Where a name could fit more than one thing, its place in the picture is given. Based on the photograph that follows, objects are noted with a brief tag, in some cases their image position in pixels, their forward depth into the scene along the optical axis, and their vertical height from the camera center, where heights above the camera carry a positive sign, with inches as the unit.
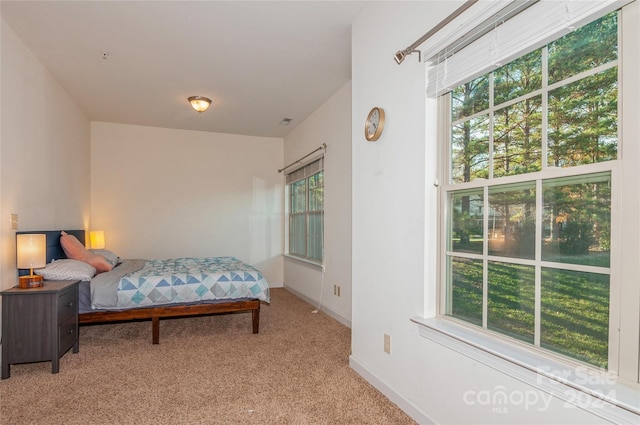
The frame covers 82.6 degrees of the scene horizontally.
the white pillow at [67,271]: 120.8 -21.4
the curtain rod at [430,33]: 66.4 +36.9
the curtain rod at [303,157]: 180.7 +30.2
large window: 51.6 +2.6
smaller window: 197.5 -0.9
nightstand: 102.3 -33.6
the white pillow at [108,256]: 168.9 -22.6
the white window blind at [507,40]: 51.4 +28.6
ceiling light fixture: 169.9 +50.0
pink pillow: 144.7 -18.6
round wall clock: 94.8 +23.1
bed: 129.3 -30.6
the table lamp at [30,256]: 109.7 -14.6
